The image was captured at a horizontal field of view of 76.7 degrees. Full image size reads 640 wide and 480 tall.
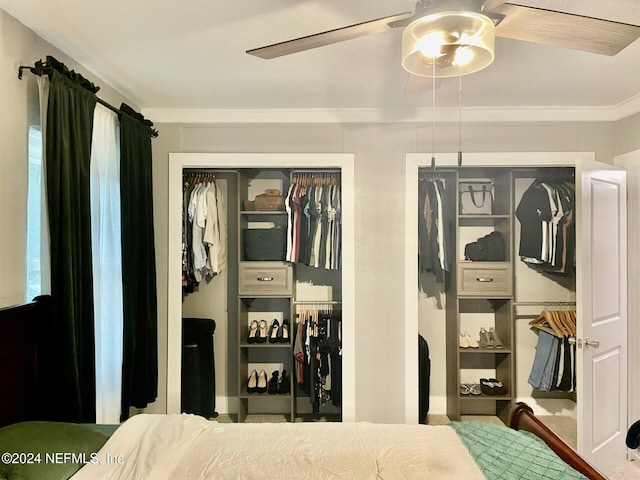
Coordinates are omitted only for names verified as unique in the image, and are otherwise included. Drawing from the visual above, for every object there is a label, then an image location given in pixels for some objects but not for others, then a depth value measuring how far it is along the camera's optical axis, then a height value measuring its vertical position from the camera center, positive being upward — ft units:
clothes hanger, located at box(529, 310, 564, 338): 10.45 -2.25
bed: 4.16 -2.48
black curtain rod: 5.40 +2.42
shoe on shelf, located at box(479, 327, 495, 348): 11.08 -2.73
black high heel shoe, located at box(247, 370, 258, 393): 11.00 -3.88
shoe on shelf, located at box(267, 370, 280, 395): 10.96 -3.94
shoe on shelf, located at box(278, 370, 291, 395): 11.03 -3.96
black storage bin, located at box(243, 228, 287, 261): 10.71 -0.09
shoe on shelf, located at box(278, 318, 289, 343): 11.09 -2.55
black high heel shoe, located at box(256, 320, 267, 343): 11.12 -2.53
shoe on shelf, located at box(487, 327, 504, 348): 11.04 -2.72
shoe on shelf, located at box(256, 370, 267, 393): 11.02 -3.91
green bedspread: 4.28 -2.47
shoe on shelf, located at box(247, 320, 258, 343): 11.11 -2.55
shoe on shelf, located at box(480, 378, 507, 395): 10.89 -3.96
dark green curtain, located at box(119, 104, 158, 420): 7.61 -0.48
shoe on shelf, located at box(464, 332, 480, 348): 11.12 -2.79
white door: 7.83 -1.48
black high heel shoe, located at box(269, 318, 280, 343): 11.09 -2.50
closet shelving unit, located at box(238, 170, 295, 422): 10.65 -1.86
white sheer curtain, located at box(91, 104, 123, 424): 6.88 -0.35
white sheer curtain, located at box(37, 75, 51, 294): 5.47 +0.45
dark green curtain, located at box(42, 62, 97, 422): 5.48 -0.10
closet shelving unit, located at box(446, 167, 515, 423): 10.59 -1.79
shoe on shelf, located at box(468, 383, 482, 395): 11.10 -4.11
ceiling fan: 3.42 +1.89
